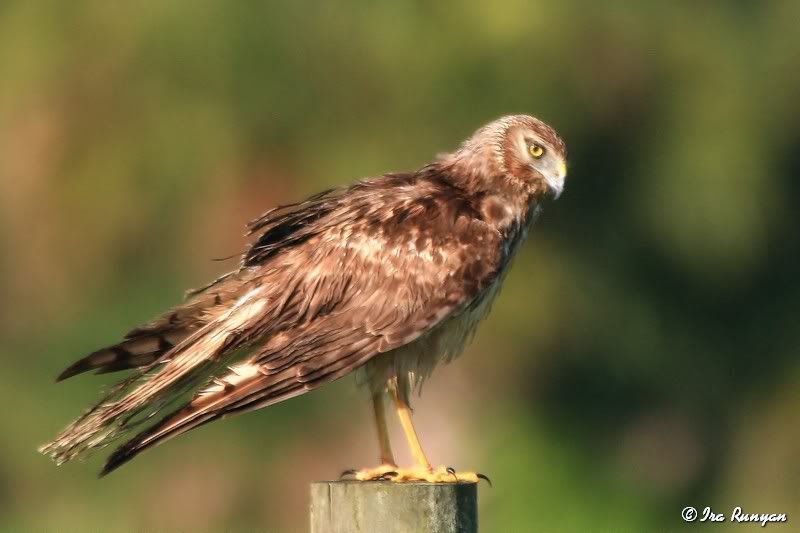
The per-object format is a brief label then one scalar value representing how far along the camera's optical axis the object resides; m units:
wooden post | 10.43
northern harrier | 12.22
